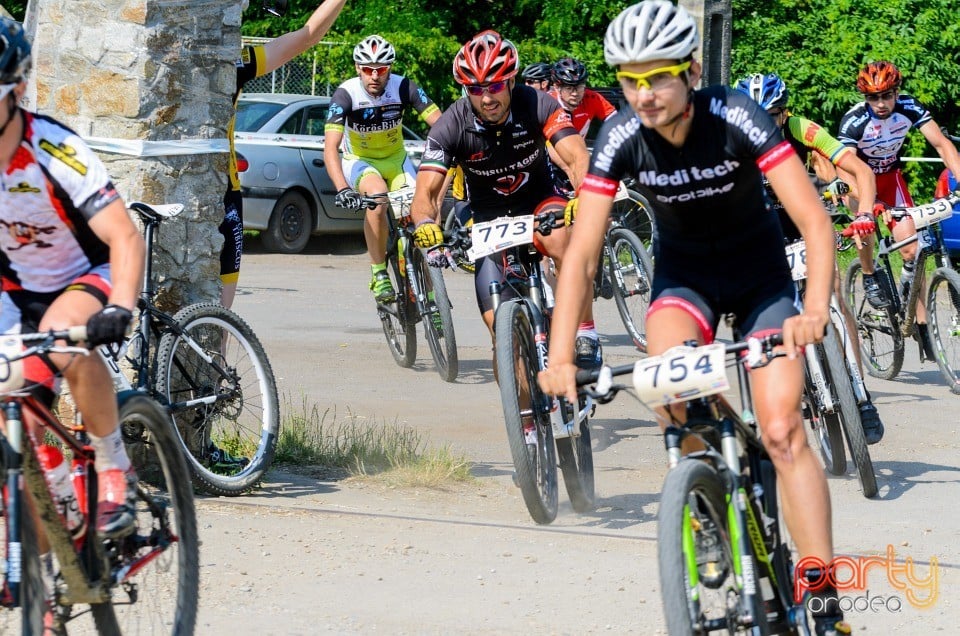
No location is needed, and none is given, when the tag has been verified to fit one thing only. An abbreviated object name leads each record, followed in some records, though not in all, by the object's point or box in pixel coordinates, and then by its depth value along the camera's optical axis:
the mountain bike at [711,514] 7.49
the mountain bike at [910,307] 18.85
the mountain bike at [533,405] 12.49
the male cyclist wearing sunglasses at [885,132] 19.68
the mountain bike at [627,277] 22.25
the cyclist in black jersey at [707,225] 8.54
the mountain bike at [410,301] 19.83
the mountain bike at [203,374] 12.71
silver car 32.02
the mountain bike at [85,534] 7.66
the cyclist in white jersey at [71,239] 8.36
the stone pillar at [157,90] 13.42
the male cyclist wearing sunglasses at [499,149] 14.46
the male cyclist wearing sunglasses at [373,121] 21.27
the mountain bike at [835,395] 13.44
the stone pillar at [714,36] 32.14
